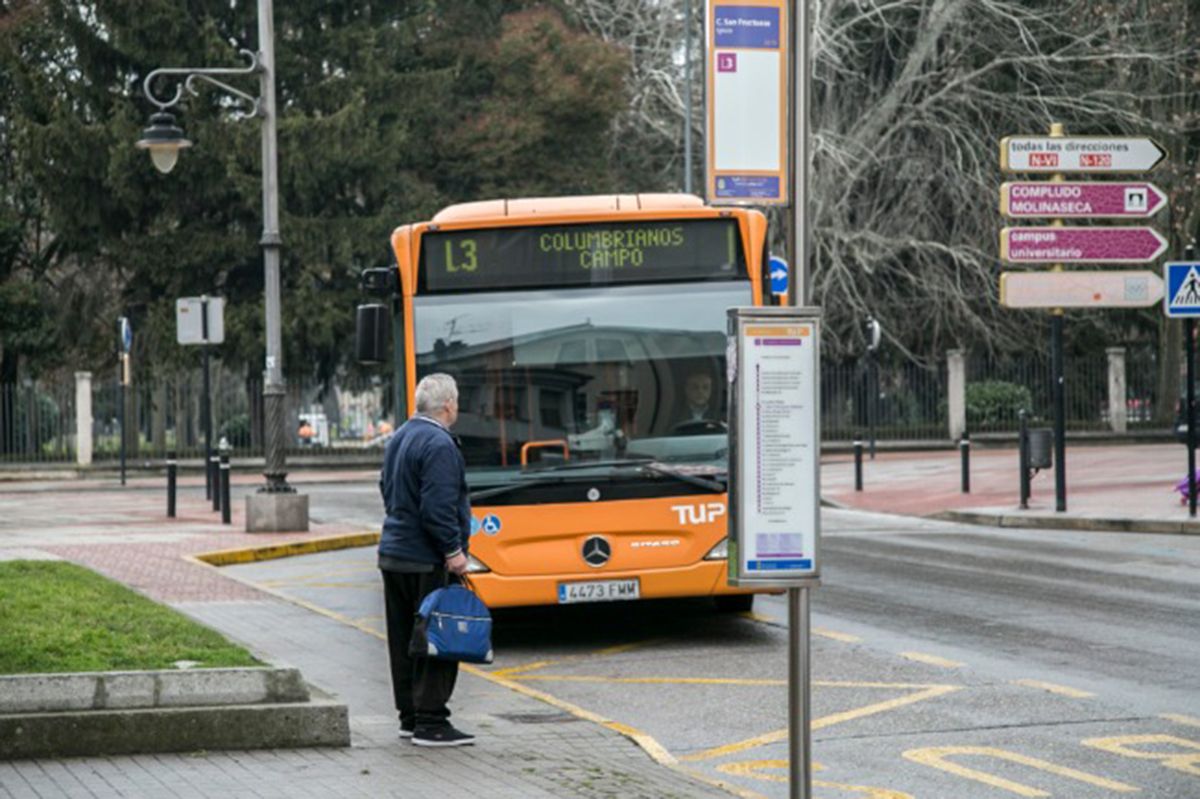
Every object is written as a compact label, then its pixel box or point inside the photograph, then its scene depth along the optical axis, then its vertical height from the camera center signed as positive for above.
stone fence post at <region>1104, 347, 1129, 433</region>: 44.47 -0.51
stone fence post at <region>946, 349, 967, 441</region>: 44.19 -0.38
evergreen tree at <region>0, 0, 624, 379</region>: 43.38 +5.33
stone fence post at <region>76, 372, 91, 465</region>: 42.56 -1.00
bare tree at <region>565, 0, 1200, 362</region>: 41.44 +5.58
